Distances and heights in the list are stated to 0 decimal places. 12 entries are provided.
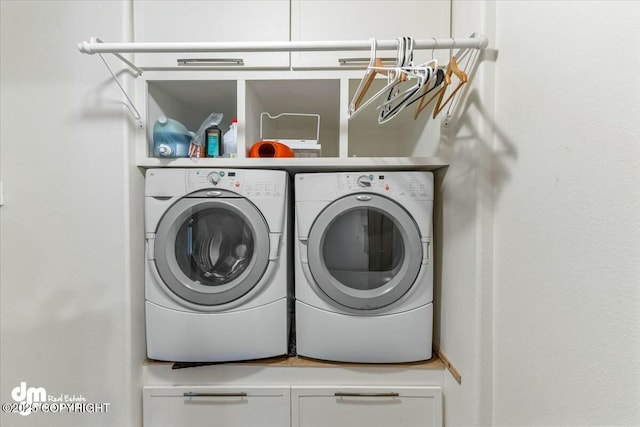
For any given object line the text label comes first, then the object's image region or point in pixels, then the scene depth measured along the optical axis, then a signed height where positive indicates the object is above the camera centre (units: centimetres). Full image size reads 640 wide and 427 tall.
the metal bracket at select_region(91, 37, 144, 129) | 109 +46
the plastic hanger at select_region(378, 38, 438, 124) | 78 +36
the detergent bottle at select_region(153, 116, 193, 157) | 123 +30
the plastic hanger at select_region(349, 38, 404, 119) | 80 +41
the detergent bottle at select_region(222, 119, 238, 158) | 125 +29
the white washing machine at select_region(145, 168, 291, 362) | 121 -34
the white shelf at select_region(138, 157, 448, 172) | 120 +18
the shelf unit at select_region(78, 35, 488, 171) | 93 +53
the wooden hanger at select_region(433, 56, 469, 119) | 86 +42
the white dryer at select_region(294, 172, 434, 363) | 121 -35
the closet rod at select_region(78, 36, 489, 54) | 89 +53
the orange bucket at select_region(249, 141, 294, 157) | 124 +25
